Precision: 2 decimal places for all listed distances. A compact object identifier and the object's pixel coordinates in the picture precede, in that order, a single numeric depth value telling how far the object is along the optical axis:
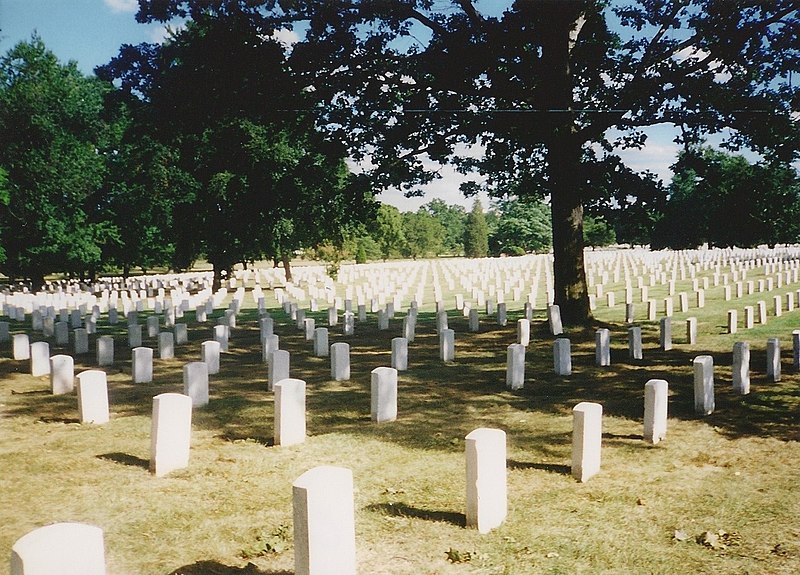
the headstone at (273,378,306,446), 6.41
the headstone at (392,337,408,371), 10.46
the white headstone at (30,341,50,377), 10.48
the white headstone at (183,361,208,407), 8.03
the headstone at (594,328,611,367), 10.40
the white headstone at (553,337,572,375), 9.77
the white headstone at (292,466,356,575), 3.35
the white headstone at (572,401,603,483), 5.31
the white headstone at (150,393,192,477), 5.63
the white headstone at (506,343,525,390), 9.02
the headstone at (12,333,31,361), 12.18
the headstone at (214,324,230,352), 12.80
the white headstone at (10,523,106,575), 2.58
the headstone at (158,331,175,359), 12.53
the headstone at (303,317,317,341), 14.59
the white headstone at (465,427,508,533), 4.33
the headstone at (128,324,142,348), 14.16
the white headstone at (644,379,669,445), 6.23
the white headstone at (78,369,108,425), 7.32
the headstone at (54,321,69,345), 15.04
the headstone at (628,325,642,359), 10.74
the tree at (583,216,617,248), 80.33
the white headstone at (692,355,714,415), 7.09
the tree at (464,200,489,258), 94.06
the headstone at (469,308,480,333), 15.58
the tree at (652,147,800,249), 58.19
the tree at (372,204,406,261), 74.22
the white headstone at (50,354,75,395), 8.97
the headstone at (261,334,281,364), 11.04
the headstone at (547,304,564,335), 13.62
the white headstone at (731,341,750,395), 7.96
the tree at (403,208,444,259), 92.94
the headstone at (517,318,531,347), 12.34
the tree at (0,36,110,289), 34.66
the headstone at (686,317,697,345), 12.30
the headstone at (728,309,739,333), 13.44
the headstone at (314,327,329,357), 12.47
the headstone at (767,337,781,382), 8.59
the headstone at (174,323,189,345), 14.72
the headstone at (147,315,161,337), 15.81
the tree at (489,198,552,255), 86.69
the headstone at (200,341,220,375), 10.27
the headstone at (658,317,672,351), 11.70
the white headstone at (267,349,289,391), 9.00
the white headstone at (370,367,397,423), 7.34
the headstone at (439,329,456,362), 11.54
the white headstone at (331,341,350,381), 9.94
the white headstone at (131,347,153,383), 9.80
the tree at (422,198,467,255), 122.19
